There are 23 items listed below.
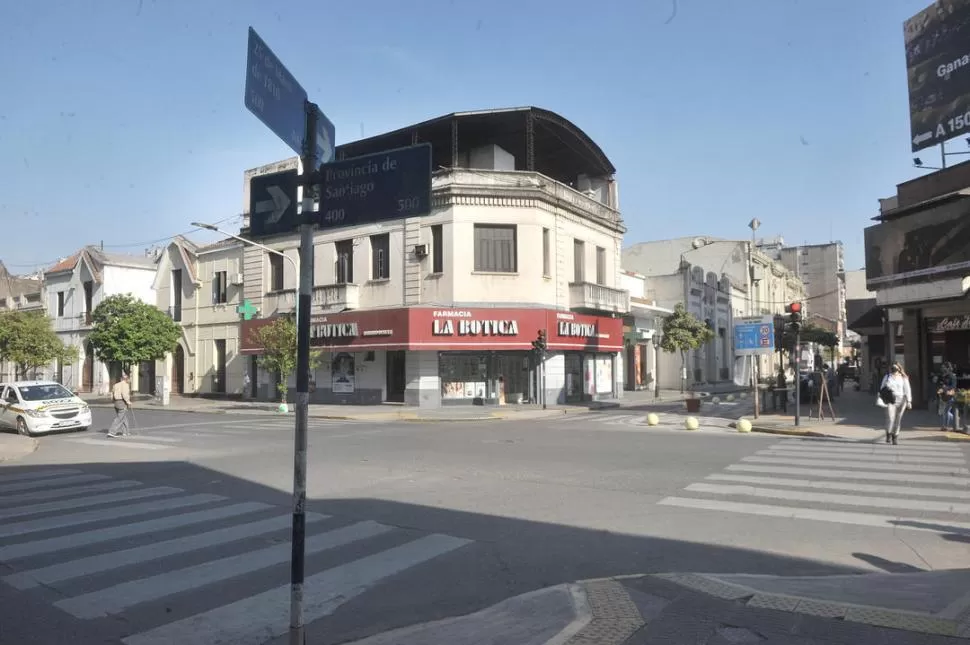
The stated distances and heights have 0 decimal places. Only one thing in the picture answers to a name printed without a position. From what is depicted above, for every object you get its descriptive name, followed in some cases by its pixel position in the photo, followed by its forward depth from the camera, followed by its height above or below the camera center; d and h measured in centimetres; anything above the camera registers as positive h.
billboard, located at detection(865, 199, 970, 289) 1972 +346
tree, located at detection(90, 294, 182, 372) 3494 +185
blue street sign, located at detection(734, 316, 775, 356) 2175 +77
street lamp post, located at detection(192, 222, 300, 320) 2454 +509
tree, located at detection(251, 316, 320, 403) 2827 +82
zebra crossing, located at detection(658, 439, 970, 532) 802 -184
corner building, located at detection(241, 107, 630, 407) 2886 +348
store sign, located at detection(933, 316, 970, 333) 2148 +106
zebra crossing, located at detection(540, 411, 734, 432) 2030 -196
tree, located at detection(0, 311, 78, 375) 3734 +155
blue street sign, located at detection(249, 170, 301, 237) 433 +105
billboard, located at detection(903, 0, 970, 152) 2075 +904
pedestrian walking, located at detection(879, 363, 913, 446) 1466 -86
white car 1925 -117
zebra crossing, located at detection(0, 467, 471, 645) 504 -183
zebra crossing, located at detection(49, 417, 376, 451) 1653 -187
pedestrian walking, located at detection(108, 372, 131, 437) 1739 -91
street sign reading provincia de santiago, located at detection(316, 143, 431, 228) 403 +107
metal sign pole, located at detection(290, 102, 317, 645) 391 -42
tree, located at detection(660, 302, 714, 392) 3262 +134
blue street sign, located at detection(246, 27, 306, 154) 389 +160
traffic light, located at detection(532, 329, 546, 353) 2725 +80
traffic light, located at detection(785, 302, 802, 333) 1917 +127
